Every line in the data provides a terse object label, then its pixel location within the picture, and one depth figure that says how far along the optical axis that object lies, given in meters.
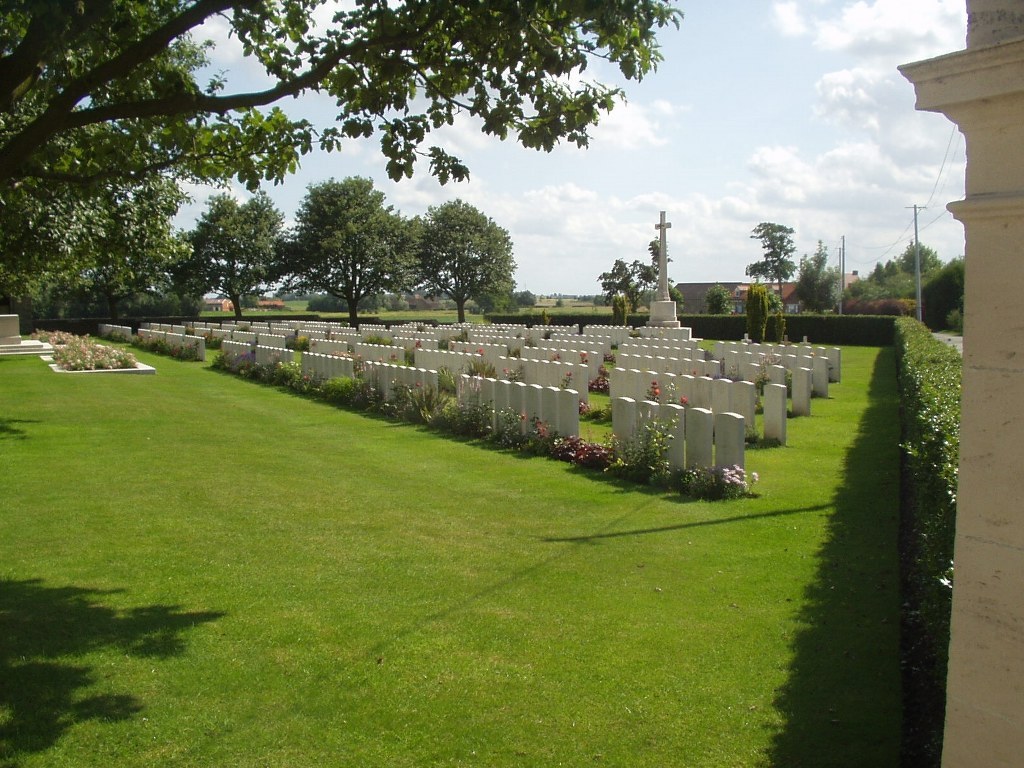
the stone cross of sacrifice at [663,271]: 33.44
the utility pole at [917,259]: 42.43
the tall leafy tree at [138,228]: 12.77
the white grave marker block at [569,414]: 10.10
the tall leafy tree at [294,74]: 4.61
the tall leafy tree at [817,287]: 66.06
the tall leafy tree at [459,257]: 59.31
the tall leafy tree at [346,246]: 52.12
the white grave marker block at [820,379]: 15.95
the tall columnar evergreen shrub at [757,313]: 32.38
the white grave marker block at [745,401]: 10.79
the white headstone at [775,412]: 10.61
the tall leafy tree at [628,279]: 68.69
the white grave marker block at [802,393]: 13.58
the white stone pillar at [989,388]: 2.25
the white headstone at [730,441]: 7.87
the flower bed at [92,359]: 20.50
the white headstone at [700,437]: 8.05
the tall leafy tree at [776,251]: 78.56
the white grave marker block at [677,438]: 8.36
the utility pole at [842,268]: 62.88
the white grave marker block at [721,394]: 10.99
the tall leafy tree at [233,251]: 49.69
